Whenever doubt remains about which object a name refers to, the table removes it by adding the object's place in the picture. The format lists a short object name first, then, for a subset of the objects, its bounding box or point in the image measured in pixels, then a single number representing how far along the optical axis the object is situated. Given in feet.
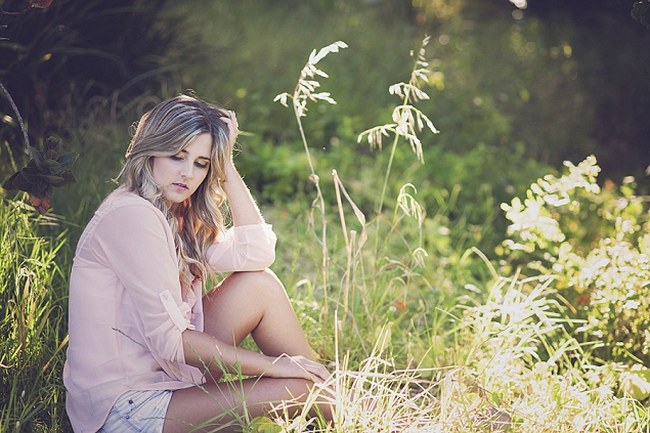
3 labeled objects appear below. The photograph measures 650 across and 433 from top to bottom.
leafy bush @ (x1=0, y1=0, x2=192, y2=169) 15.02
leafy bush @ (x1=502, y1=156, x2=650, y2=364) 10.79
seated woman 8.54
